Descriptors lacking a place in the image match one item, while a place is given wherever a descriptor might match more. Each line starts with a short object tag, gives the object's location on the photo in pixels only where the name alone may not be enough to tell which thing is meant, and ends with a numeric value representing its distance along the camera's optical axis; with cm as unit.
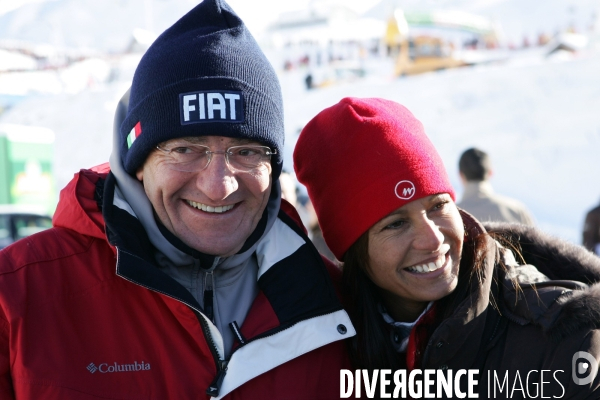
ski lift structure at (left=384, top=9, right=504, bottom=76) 2825
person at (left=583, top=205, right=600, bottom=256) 590
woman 205
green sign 1344
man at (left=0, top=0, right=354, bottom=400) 190
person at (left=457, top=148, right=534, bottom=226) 547
